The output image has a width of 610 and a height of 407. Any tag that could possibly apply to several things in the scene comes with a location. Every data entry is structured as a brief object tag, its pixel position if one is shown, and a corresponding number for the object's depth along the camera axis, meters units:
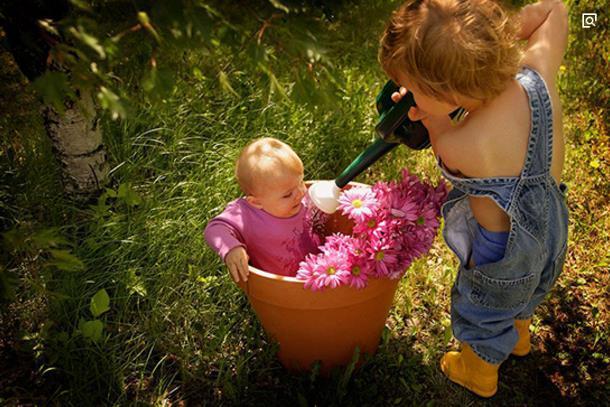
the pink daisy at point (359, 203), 1.68
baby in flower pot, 1.83
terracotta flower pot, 1.66
